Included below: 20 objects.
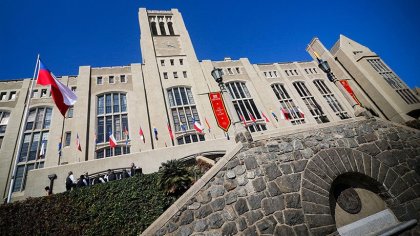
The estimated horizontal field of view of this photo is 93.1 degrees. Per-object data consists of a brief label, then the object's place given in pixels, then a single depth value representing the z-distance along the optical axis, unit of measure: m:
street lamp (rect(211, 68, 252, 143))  7.13
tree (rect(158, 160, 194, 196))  9.34
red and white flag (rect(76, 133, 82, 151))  19.59
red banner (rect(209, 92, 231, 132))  13.38
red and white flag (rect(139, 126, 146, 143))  21.67
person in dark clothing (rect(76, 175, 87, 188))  11.86
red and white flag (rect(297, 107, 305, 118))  30.80
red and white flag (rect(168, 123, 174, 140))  22.50
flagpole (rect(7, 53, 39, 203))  8.10
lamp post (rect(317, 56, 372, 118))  9.04
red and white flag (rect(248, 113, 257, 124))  27.07
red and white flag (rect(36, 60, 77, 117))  9.06
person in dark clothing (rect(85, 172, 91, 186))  13.88
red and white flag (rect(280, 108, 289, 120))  26.97
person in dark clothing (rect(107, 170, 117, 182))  13.13
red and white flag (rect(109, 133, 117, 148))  19.98
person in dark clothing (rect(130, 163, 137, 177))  14.99
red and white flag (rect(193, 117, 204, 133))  21.47
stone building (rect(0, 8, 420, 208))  19.55
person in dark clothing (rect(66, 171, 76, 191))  11.98
